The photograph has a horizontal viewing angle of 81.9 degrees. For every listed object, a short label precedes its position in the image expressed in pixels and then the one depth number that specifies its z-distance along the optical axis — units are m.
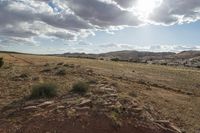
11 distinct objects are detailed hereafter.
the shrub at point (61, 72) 7.78
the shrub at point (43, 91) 5.26
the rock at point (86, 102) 4.83
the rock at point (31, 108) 4.68
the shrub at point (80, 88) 5.57
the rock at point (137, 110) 4.90
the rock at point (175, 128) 4.79
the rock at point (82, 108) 4.65
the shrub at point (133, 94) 6.00
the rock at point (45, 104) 4.77
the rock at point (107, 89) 5.79
